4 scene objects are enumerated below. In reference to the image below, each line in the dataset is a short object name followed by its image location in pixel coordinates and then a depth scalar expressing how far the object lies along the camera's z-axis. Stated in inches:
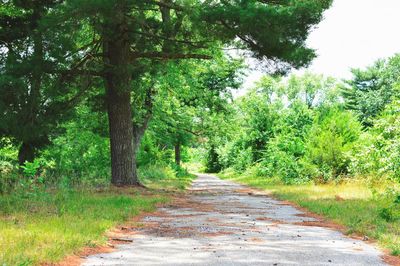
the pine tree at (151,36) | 569.0
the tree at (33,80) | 600.7
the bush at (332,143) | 888.9
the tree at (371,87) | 2396.3
